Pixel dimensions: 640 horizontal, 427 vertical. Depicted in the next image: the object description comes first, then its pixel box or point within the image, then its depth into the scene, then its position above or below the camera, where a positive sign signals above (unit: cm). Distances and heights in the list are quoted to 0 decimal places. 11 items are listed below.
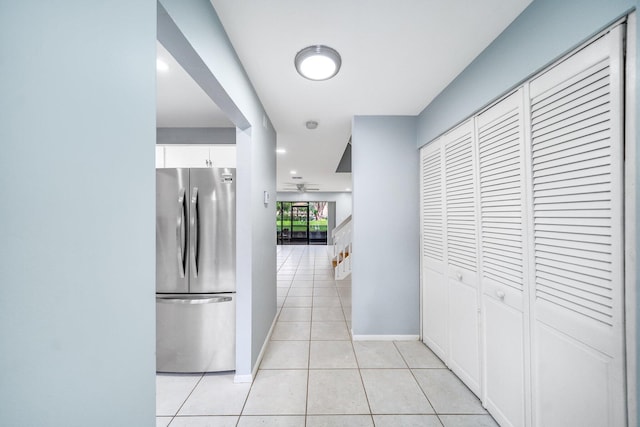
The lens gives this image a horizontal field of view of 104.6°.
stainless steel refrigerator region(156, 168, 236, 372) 223 -50
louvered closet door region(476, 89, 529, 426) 147 -27
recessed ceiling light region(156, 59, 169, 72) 172 +106
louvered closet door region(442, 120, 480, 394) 192 -33
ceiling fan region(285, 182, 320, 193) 834 +99
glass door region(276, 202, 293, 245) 1288 -59
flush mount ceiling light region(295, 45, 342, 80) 166 +105
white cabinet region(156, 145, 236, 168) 271 +65
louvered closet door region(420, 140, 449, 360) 237 -43
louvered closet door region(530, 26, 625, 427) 101 -12
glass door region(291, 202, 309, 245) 1296 -50
